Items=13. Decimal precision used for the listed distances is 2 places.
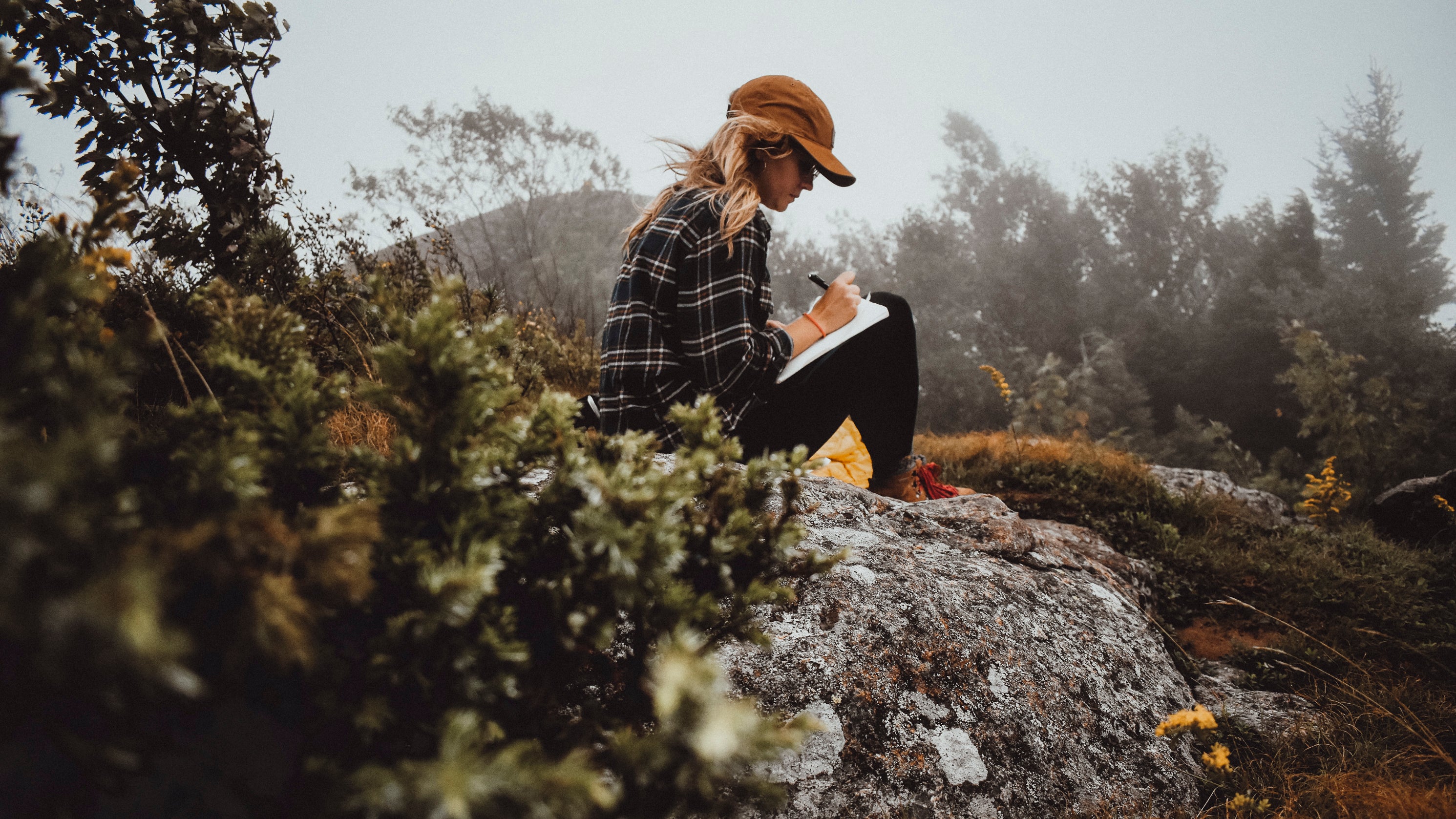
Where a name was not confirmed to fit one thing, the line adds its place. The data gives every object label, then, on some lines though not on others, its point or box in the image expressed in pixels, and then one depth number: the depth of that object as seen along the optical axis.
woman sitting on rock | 2.30
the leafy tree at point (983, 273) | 26.11
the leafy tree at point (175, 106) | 2.62
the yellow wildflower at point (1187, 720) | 1.38
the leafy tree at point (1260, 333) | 22.16
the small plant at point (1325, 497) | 5.63
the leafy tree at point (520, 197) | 22.64
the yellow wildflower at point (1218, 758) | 1.43
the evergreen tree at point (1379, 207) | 33.59
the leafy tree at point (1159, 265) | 25.20
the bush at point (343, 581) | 0.39
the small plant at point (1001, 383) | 4.54
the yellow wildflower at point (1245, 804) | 1.48
